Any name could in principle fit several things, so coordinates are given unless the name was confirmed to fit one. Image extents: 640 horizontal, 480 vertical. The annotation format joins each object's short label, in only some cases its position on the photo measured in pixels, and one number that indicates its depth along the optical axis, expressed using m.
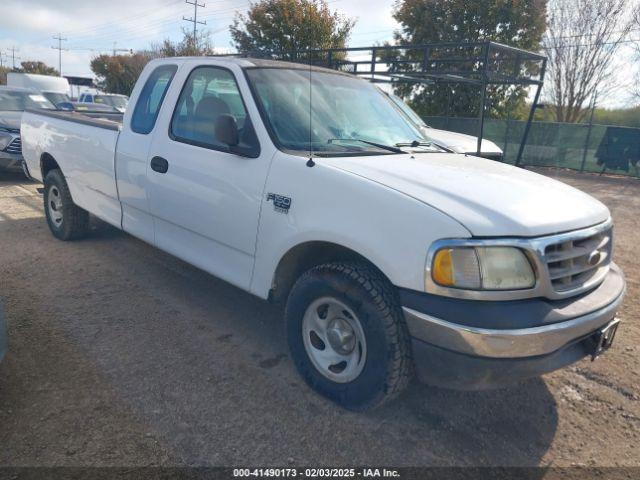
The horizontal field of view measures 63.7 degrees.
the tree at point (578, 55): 19.81
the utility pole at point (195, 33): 35.41
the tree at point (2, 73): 60.55
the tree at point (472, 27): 18.38
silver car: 9.58
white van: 23.59
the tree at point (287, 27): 13.13
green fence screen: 15.67
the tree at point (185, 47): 33.56
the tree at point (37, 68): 70.61
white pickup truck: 2.41
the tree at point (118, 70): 43.09
